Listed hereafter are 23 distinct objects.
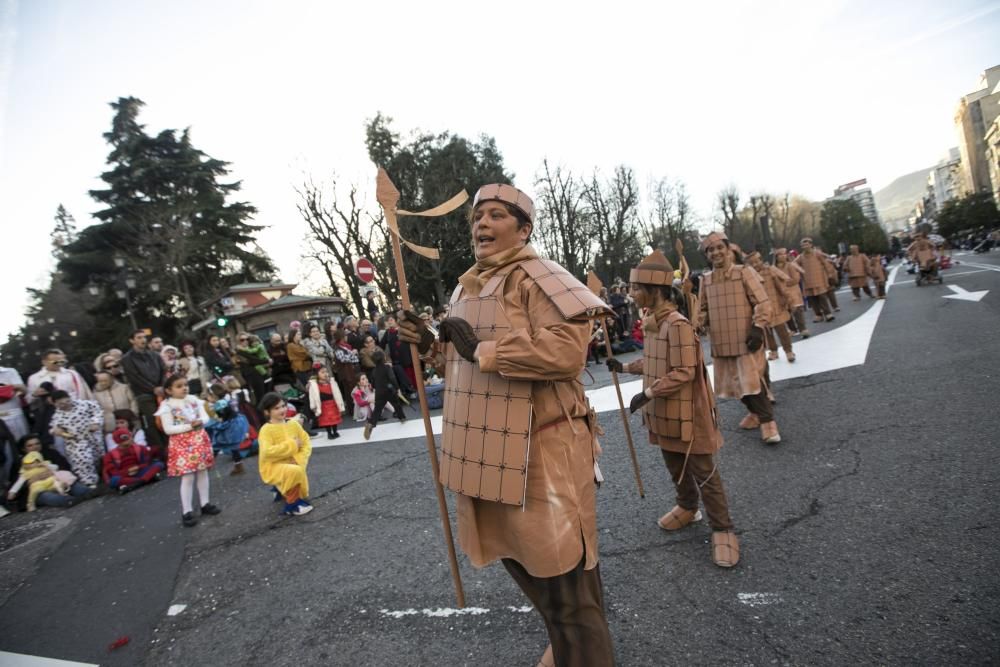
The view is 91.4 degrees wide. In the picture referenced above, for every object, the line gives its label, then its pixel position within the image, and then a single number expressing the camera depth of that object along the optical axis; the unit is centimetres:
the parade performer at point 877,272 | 1429
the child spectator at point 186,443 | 502
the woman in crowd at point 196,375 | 931
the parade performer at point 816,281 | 1141
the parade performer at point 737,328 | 444
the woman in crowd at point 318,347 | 951
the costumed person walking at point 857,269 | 1456
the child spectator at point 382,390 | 765
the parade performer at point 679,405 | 292
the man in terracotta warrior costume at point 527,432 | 179
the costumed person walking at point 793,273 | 937
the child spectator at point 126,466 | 675
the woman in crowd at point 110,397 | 760
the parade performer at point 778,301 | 735
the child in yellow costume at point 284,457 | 485
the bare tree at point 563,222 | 3425
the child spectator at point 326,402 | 789
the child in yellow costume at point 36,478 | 647
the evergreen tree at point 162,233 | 2508
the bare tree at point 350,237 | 2745
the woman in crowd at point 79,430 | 689
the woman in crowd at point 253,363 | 948
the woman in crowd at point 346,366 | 959
